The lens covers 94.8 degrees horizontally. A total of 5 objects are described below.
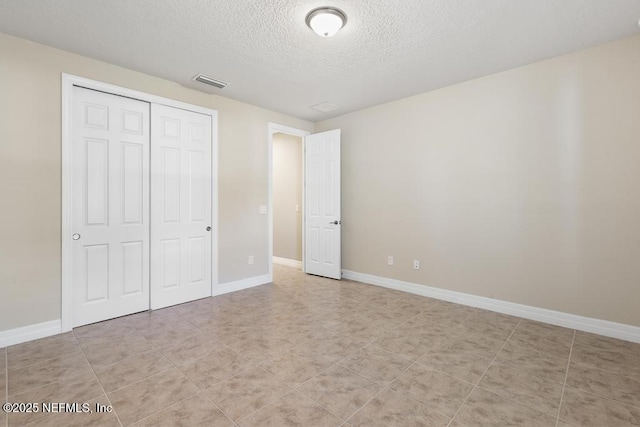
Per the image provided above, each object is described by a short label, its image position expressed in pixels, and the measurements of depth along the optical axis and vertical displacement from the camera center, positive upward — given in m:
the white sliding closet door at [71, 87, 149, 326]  2.98 +0.08
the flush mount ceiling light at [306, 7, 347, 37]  2.28 +1.54
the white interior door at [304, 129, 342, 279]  4.82 +0.15
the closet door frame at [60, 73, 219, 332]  2.85 +0.16
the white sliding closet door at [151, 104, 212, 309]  3.50 +0.09
